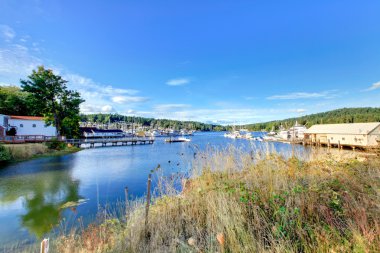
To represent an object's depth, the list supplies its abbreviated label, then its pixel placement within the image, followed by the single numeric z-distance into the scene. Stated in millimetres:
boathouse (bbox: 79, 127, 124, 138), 51250
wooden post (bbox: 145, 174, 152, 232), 2877
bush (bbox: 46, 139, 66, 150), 22328
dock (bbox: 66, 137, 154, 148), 30617
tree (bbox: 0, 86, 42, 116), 29875
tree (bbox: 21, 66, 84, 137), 25891
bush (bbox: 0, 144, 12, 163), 14947
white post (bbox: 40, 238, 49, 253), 1548
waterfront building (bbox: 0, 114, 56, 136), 25267
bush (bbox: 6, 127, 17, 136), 25216
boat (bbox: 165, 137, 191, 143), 54981
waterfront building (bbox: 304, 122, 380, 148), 26422
